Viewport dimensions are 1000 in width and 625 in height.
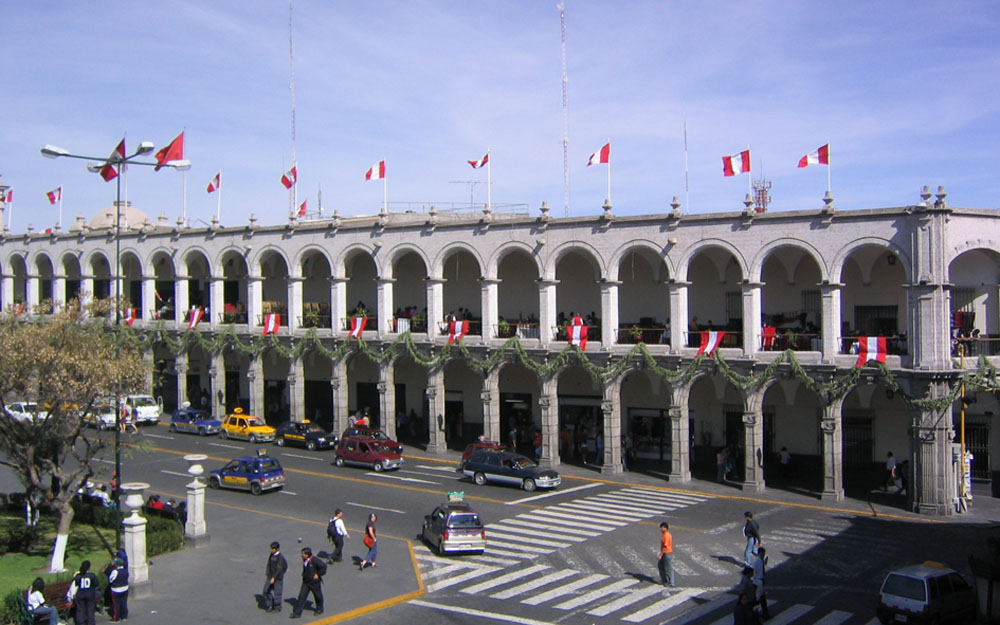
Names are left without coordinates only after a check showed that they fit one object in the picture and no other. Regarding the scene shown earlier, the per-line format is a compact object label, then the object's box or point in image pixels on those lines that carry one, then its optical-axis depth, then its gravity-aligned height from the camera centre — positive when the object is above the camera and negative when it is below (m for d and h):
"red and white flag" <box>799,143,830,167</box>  35.59 +6.25
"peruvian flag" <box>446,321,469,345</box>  44.72 -0.86
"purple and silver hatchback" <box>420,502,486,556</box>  27.19 -6.87
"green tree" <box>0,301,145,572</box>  25.06 -2.01
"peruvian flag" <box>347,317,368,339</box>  48.09 -0.66
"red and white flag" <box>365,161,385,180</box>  46.41 +7.58
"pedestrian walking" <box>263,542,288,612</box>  22.09 -6.82
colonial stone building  34.97 -0.79
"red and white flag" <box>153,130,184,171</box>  41.12 +7.91
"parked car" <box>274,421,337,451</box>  46.00 -6.47
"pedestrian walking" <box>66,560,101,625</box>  19.94 -6.39
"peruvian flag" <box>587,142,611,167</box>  40.31 +7.23
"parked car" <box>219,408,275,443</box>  48.09 -6.33
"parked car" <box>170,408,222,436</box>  50.34 -6.22
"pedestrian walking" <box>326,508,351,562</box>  26.42 -6.70
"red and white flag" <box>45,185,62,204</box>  61.16 +8.61
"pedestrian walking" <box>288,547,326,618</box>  21.64 -6.66
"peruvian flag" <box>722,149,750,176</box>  36.66 +6.25
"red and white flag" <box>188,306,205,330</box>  54.38 -0.04
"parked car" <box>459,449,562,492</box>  36.66 -6.75
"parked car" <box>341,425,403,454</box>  43.19 -6.02
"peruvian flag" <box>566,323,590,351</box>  41.25 -1.09
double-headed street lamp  23.91 +4.39
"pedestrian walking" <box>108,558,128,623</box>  21.20 -6.68
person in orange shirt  24.23 -6.88
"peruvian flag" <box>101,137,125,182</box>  44.49 +7.56
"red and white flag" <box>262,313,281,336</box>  51.09 -0.47
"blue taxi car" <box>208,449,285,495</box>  35.84 -6.65
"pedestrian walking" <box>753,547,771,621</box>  22.66 -6.76
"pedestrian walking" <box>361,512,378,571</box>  25.91 -6.91
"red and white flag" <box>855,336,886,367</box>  34.56 -1.59
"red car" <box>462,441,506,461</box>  40.88 -6.28
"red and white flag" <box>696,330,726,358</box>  38.16 -1.33
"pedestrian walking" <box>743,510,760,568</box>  25.06 -6.56
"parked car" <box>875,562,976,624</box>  20.17 -6.82
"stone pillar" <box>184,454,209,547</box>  28.11 -6.47
